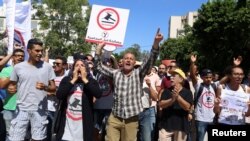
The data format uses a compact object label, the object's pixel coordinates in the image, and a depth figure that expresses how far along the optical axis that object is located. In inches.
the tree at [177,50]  1891.1
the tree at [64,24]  1681.8
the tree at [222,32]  1131.9
